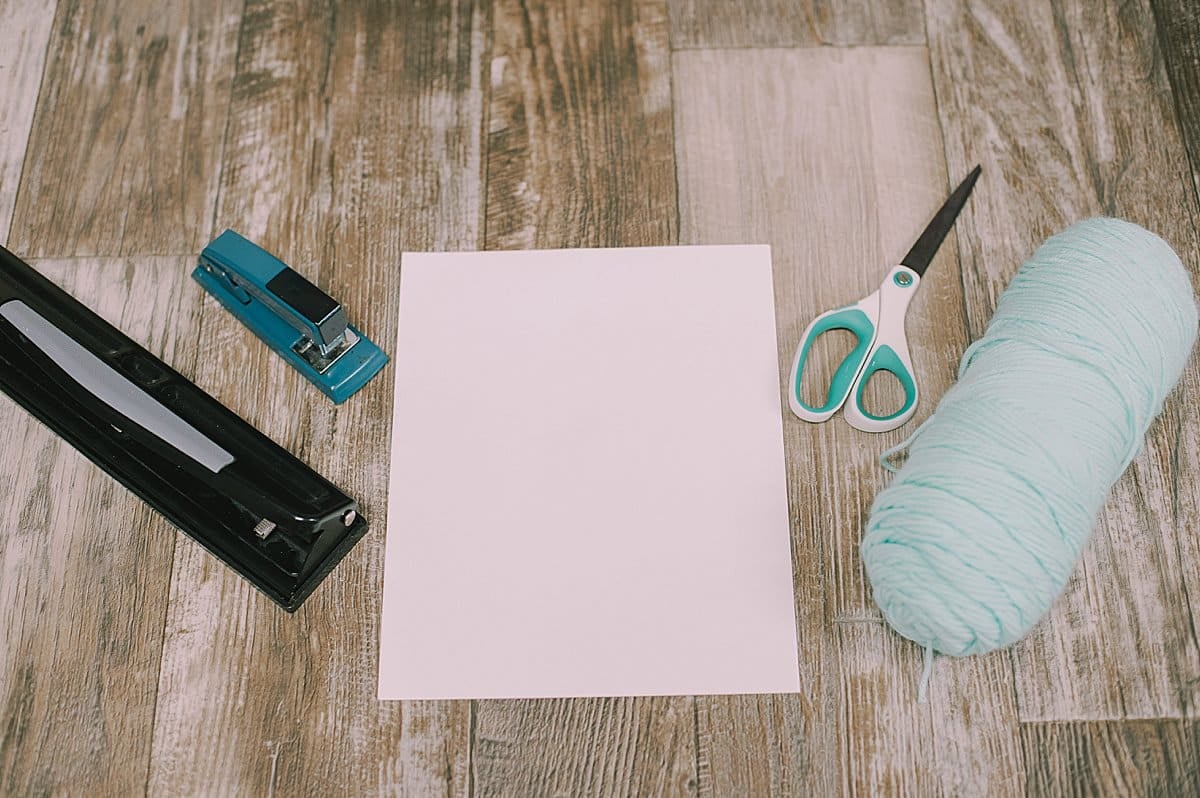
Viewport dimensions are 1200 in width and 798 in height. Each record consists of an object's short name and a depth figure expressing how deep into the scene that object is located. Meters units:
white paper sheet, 0.72
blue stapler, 0.72
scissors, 0.76
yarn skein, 0.63
